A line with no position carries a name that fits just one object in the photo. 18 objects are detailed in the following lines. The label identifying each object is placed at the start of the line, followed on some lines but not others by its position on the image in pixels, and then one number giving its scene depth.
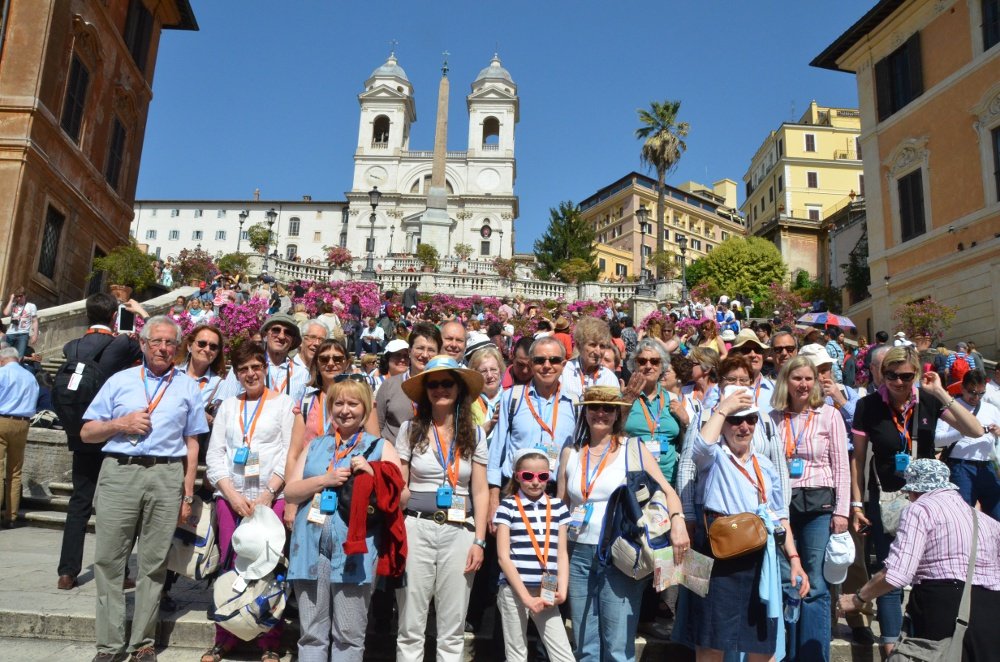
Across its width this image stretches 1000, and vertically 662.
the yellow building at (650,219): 74.81
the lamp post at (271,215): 76.88
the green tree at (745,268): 41.53
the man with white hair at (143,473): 4.32
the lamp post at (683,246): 29.47
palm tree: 46.44
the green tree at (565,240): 59.25
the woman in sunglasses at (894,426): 4.70
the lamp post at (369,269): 34.66
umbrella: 15.20
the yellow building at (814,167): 52.34
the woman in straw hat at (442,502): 4.04
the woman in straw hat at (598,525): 3.87
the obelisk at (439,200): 56.78
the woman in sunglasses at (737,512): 3.73
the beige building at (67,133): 15.20
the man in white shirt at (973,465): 5.12
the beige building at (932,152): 18.02
